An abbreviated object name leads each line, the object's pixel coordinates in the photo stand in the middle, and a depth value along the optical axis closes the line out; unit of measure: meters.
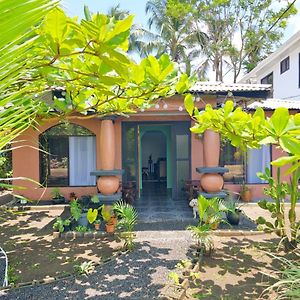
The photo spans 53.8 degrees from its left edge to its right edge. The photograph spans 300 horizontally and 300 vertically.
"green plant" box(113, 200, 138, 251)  6.84
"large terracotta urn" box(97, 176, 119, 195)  9.79
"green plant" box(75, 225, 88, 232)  8.09
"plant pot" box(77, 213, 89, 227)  8.64
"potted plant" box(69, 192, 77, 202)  11.88
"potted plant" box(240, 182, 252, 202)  12.41
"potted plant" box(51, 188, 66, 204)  12.11
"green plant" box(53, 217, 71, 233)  7.96
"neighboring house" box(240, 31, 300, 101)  18.45
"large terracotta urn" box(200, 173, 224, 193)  9.60
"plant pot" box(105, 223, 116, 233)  8.09
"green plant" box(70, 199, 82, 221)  8.45
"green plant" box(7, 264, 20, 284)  5.36
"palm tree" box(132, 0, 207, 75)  28.86
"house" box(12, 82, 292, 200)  12.52
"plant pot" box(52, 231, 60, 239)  7.93
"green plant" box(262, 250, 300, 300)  2.70
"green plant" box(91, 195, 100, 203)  9.41
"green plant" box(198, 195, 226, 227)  6.34
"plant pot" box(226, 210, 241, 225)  8.62
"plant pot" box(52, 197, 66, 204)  12.09
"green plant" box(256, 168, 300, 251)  6.24
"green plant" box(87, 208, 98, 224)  7.33
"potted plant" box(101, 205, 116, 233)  8.09
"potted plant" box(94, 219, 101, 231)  8.42
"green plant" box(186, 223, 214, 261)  6.29
